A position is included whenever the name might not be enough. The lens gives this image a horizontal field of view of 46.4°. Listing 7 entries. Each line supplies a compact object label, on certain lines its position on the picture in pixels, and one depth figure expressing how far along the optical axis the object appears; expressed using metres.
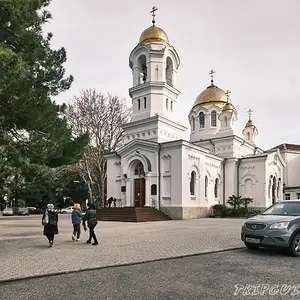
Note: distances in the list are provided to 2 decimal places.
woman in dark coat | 11.75
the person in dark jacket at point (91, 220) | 12.21
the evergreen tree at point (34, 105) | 11.98
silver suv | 9.51
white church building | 27.91
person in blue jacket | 13.33
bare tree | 34.34
